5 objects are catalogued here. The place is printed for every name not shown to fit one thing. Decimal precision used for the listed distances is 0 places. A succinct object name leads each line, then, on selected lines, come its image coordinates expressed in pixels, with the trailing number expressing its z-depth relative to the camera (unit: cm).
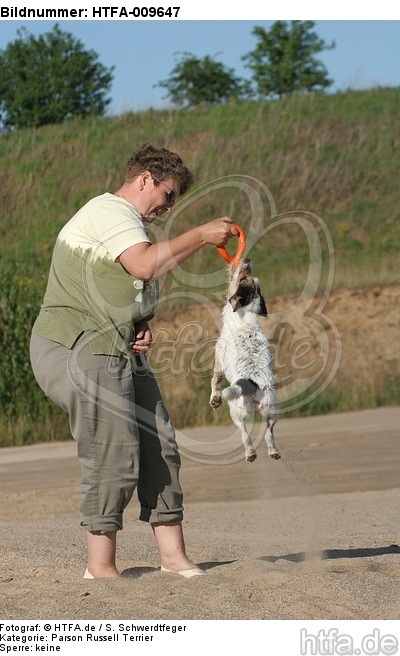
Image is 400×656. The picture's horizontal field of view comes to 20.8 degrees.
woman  591
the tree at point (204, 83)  4875
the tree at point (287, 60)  4731
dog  565
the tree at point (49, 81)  4784
